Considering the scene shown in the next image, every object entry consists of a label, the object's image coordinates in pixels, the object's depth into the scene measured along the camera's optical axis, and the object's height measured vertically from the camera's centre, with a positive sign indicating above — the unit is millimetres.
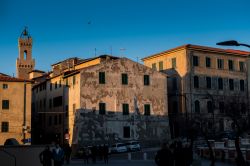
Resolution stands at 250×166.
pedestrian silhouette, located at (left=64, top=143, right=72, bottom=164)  32812 -2534
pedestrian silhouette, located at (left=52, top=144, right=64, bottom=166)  18234 -1518
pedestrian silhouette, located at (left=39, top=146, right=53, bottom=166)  17109 -1473
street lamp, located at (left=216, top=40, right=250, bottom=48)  14966 +2310
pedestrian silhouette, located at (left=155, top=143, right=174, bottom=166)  13824 -1229
